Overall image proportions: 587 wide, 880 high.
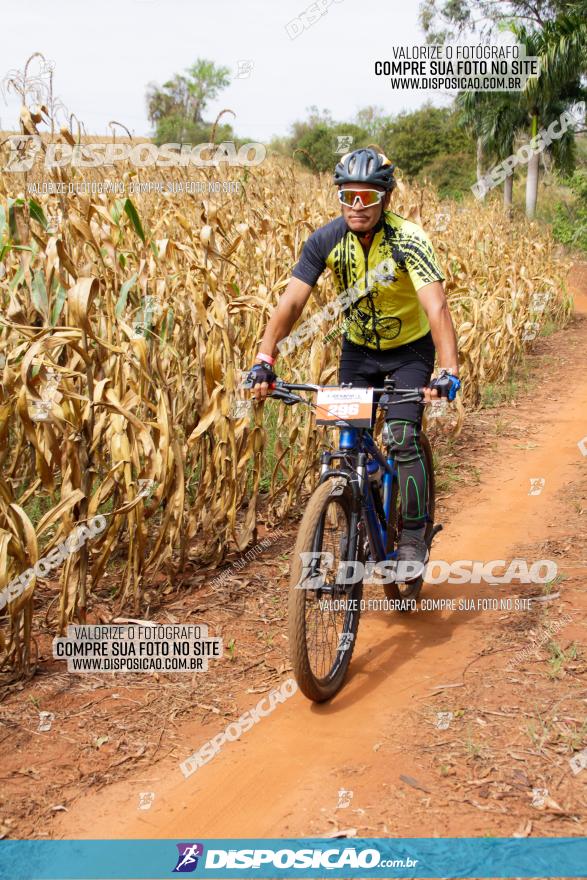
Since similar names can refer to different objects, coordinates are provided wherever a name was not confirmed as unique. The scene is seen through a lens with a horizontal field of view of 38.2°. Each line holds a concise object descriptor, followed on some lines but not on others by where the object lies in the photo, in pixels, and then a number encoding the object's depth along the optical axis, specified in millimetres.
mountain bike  3662
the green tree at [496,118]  31500
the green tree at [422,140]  40562
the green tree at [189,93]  68488
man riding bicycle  3918
